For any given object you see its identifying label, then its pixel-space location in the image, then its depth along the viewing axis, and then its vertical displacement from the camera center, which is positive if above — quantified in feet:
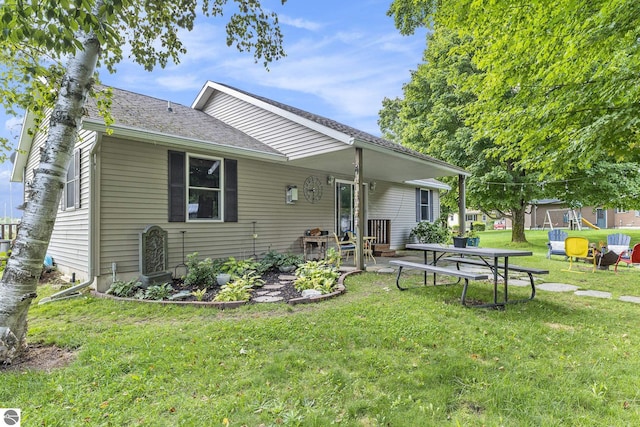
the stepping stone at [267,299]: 15.37 -3.87
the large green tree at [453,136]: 42.14 +12.21
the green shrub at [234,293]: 15.34 -3.62
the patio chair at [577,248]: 24.70 -2.36
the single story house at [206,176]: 18.08 +2.93
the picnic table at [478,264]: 13.58 -2.36
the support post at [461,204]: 31.50 +1.34
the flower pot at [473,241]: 32.02 -2.39
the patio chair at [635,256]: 23.26 -2.85
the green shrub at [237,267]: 19.76 -3.06
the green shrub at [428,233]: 41.22 -2.03
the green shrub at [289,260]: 23.34 -3.09
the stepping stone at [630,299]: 15.57 -3.99
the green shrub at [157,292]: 16.28 -3.76
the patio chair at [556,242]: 30.42 -2.44
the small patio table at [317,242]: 27.14 -2.12
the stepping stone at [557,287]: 17.71 -3.95
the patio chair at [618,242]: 28.40 -2.32
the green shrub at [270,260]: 22.94 -3.06
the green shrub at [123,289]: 16.87 -3.71
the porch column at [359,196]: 21.24 +1.43
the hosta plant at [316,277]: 16.85 -3.32
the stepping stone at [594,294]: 16.46 -3.98
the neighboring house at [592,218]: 94.68 -0.35
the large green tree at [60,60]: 7.55 +4.57
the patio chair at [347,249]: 27.22 -2.62
